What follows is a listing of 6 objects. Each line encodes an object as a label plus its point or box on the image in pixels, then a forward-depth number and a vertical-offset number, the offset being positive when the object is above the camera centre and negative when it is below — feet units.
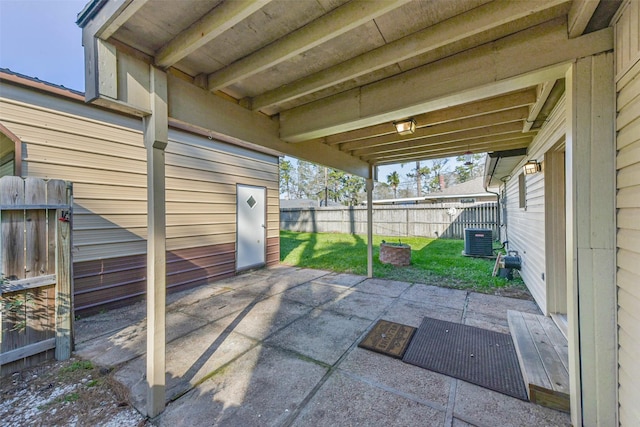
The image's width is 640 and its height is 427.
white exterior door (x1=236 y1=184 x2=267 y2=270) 18.57 -0.91
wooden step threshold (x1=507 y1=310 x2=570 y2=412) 5.91 -4.00
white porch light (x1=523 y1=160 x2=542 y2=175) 11.61 +2.05
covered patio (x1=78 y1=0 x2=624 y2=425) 4.87 +3.39
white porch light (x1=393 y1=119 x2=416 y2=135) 9.24 +3.11
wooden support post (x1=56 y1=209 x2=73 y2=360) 8.03 -2.26
